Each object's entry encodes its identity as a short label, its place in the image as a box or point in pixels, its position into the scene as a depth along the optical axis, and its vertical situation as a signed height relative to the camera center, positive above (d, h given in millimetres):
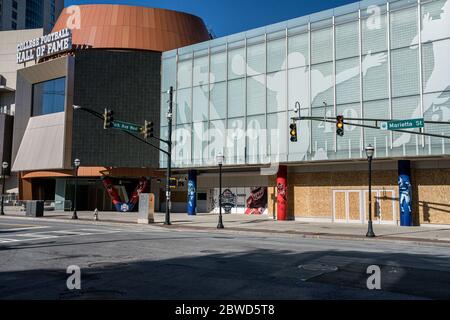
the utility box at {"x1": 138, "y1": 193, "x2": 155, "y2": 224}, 32062 -701
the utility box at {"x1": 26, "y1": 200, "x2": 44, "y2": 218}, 39062 -909
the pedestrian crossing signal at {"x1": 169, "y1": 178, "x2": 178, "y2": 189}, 31094 +1121
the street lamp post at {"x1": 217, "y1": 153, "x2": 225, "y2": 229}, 29705 +2730
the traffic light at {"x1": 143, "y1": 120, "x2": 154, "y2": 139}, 27034 +4242
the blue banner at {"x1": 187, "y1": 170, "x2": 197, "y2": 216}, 43219 +620
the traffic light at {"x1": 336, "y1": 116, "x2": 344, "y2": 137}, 22652 +3868
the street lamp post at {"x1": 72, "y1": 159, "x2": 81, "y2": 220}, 37406 +2984
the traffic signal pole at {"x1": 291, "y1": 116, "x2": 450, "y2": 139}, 23125 +4221
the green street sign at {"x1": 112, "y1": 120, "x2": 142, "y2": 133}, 27800 +4519
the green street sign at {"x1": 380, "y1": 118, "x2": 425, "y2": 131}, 21375 +3698
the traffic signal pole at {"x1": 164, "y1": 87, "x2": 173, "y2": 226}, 30609 +776
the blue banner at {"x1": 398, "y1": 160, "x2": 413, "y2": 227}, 30844 +540
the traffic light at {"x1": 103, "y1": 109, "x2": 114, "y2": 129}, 24594 +4394
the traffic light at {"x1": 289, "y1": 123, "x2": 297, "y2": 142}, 24138 +3723
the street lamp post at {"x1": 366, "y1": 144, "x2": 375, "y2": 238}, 22766 -1020
